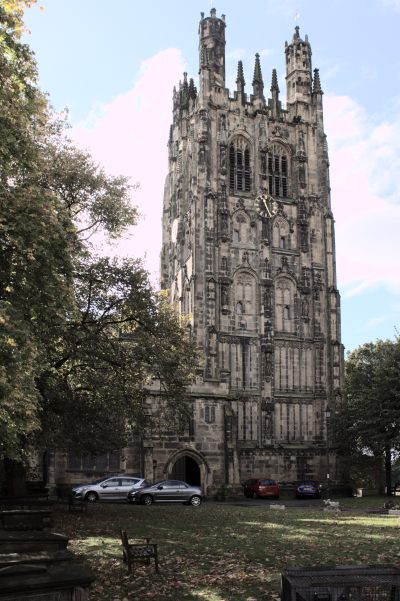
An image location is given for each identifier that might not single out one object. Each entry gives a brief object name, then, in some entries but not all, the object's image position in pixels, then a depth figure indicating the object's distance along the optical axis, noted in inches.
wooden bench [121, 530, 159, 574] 477.4
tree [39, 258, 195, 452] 826.8
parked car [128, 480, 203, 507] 1246.3
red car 1674.5
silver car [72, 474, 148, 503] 1272.1
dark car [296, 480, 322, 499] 1779.0
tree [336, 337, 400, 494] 1656.0
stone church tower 2151.8
